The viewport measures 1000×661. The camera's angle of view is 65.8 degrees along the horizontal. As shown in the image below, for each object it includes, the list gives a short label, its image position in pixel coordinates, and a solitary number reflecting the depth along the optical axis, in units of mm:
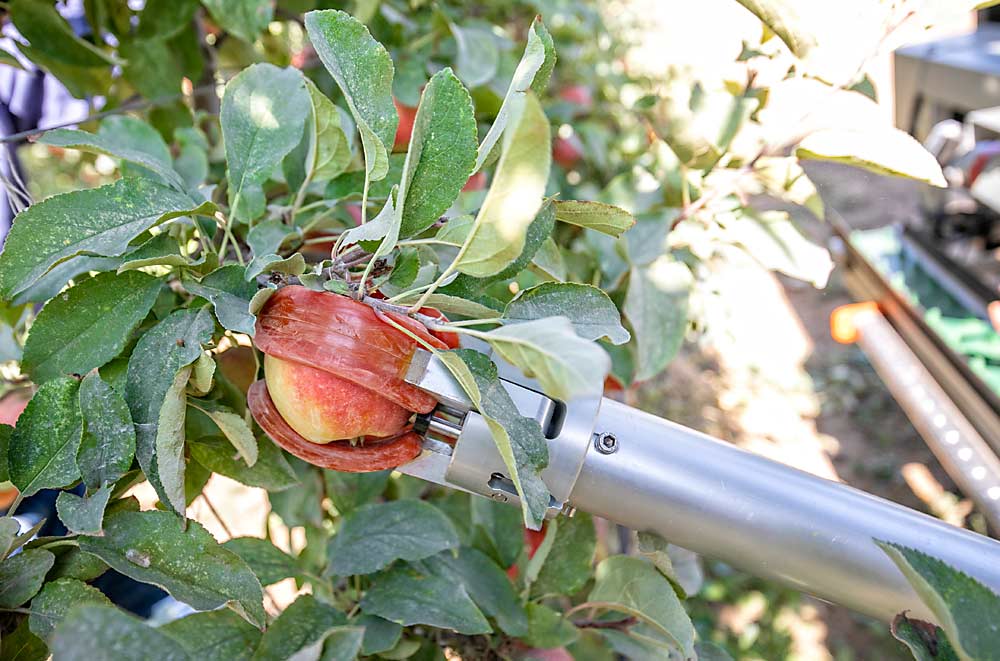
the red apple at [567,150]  1188
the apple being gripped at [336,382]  378
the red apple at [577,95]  1354
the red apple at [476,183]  902
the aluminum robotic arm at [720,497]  386
